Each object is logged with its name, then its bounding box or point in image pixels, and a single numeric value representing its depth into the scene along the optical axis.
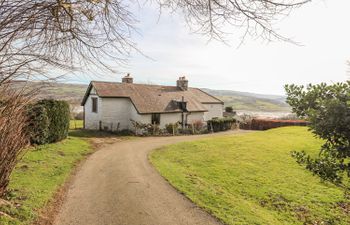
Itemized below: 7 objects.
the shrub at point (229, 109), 50.50
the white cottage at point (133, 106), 31.50
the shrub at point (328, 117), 4.49
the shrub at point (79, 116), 48.28
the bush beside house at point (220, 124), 37.66
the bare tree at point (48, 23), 4.84
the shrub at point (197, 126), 35.23
